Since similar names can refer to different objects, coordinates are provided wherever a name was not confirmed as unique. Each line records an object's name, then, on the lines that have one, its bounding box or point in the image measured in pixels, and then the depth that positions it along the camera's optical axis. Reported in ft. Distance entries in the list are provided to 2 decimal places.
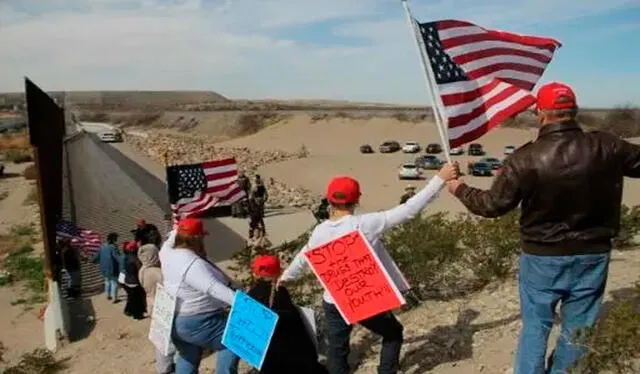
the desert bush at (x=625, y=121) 238.23
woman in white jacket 15.79
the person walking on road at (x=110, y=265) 39.73
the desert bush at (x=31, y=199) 107.86
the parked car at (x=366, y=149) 218.79
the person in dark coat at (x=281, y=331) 15.55
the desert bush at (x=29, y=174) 154.10
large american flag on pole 17.24
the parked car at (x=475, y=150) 192.41
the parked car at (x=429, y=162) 156.85
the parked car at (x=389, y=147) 216.13
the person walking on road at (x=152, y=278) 18.65
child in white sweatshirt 14.62
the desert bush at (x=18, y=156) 203.82
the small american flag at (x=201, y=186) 40.72
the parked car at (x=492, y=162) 144.94
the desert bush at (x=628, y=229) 31.01
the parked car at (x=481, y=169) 143.64
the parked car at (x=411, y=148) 208.99
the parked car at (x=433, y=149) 202.11
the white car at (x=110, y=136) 265.34
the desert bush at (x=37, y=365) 27.96
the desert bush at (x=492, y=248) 27.07
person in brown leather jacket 11.98
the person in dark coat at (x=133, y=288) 35.27
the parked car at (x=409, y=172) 140.56
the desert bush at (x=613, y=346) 11.25
